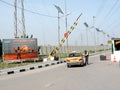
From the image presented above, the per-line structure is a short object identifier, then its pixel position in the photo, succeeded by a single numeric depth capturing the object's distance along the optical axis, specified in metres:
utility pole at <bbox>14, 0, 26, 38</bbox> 20.61
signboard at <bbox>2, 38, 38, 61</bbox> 22.59
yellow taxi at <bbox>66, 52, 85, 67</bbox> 15.71
